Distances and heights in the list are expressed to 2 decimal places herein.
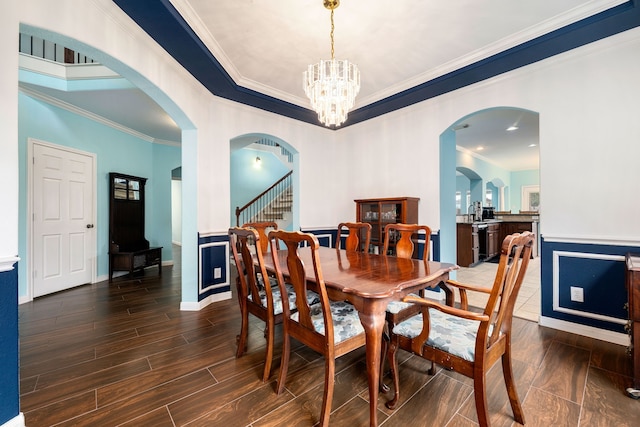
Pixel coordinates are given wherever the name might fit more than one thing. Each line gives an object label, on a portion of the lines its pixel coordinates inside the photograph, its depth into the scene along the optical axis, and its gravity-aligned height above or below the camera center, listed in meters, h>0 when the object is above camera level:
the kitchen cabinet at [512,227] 5.98 -0.32
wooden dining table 1.34 -0.38
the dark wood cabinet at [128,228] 4.44 -0.22
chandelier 2.10 +1.01
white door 3.55 -0.04
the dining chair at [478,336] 1.21 -0.64
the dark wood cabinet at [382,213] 3.59 +0.01
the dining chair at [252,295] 1.78 -0.62
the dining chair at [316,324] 1.36 -0.64
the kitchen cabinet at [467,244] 5.13 -0.61
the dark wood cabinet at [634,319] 1.65 -0.67
